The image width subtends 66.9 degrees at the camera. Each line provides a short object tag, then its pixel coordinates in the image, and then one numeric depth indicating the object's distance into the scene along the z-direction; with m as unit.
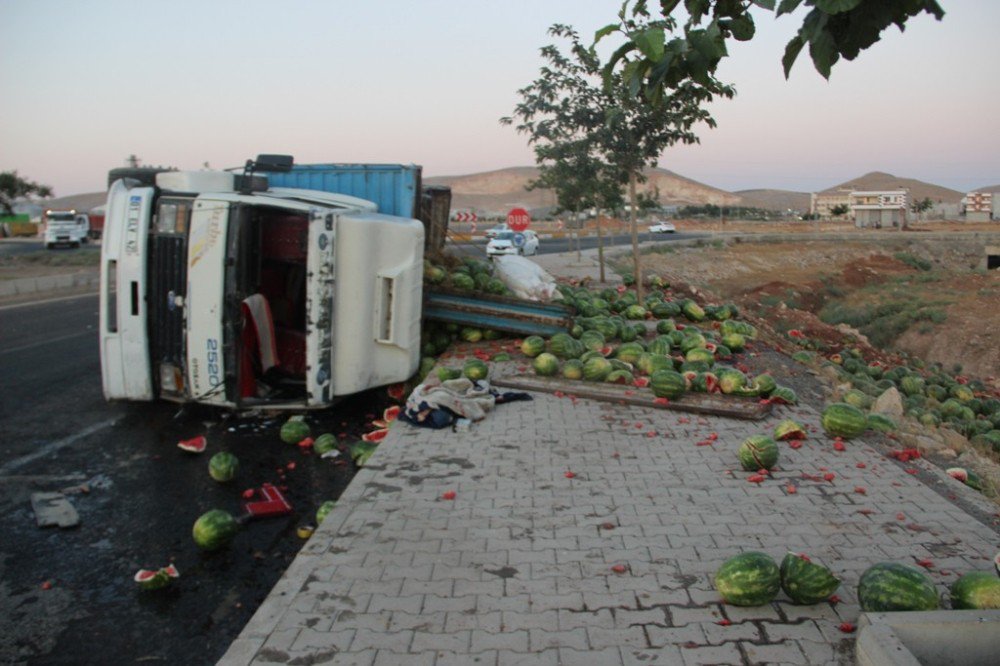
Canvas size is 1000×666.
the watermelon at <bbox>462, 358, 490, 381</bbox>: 8.77
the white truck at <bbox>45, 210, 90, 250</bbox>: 43.28
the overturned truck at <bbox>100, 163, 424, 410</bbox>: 7.52
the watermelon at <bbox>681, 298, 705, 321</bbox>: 12.96
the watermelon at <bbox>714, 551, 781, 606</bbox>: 4.00
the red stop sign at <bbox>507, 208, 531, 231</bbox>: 28.86
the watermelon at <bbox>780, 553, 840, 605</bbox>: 3.99
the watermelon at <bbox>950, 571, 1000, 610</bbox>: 3.71
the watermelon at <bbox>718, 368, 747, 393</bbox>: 8.16
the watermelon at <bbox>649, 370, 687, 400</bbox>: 8.03
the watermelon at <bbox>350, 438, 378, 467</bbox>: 7.00
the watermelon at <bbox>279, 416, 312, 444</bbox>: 7.64
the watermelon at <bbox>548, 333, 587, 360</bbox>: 9.85
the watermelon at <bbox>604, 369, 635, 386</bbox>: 8.84
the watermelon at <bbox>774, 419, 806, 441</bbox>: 6.87
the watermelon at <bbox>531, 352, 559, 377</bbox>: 9.06
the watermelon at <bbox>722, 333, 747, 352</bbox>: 11.00
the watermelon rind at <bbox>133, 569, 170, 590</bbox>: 4.73
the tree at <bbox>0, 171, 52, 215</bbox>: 56.75
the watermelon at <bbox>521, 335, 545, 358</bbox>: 9.99
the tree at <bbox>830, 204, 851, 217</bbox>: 92.62
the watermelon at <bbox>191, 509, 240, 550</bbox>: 5.27
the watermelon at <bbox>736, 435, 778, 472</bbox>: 6.09
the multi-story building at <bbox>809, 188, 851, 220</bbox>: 126.44
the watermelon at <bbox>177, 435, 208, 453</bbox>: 7.37
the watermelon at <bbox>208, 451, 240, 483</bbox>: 6.59
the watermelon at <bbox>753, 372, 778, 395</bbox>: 8.10
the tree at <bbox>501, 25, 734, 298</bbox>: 13.83
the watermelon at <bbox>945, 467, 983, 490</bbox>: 6.13
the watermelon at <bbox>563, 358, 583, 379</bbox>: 8.98
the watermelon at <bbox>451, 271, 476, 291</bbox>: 11.01
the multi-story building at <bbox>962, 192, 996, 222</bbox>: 78.56
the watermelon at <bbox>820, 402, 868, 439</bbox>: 6.89
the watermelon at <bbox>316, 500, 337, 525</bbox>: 5.61
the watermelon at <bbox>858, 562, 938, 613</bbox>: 3.75
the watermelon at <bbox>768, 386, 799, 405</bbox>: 8.14
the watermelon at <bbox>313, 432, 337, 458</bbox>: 7.34
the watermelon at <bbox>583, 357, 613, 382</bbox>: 8.86
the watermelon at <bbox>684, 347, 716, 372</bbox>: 9.28
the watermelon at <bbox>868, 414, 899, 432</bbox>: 7.25
